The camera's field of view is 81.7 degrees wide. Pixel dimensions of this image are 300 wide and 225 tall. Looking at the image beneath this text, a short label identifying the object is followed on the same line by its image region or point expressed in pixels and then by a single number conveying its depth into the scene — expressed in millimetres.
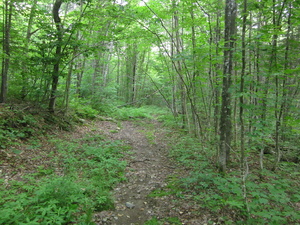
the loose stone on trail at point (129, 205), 3857
